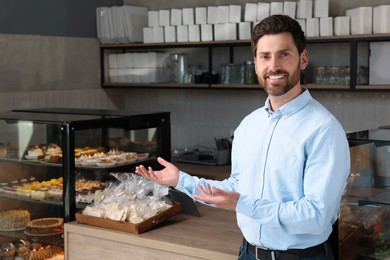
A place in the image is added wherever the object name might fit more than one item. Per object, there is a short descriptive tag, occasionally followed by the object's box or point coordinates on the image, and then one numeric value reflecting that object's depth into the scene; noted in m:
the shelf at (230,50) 4.70
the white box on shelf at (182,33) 5.59
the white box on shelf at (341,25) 4.75
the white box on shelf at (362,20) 4.64
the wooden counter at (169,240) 2.59
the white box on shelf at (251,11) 5.21
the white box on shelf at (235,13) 5.30
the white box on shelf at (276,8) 5.05
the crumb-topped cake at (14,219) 3.50
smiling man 1.71
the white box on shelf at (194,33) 5.52
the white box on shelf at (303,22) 4.93
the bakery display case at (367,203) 2.20
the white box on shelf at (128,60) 6.00
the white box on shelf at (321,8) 4.81
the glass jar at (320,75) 4.95
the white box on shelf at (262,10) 5.13
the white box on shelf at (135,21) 5.85
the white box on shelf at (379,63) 4.66
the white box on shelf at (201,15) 5.47
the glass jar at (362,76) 4.80
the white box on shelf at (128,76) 6.04
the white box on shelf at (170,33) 5.66
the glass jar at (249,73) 5.29
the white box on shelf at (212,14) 5.40
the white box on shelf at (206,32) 5.45
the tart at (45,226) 3.30
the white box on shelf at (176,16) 5.61
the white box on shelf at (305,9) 4.88
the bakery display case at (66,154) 3.09
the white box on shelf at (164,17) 5.71
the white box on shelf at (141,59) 5.89
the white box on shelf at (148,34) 5.81
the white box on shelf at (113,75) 6.13
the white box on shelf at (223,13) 5.36
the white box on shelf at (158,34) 5.74
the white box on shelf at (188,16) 5.53
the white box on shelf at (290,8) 4.95
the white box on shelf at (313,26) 4.87
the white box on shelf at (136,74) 5.96
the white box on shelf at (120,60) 6.06
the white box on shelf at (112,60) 6.11
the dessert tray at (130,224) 2.80
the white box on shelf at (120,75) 6.09
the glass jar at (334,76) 4.89
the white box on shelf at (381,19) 4.53
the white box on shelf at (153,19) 5.81
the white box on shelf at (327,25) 4.82
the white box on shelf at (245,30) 5.23
